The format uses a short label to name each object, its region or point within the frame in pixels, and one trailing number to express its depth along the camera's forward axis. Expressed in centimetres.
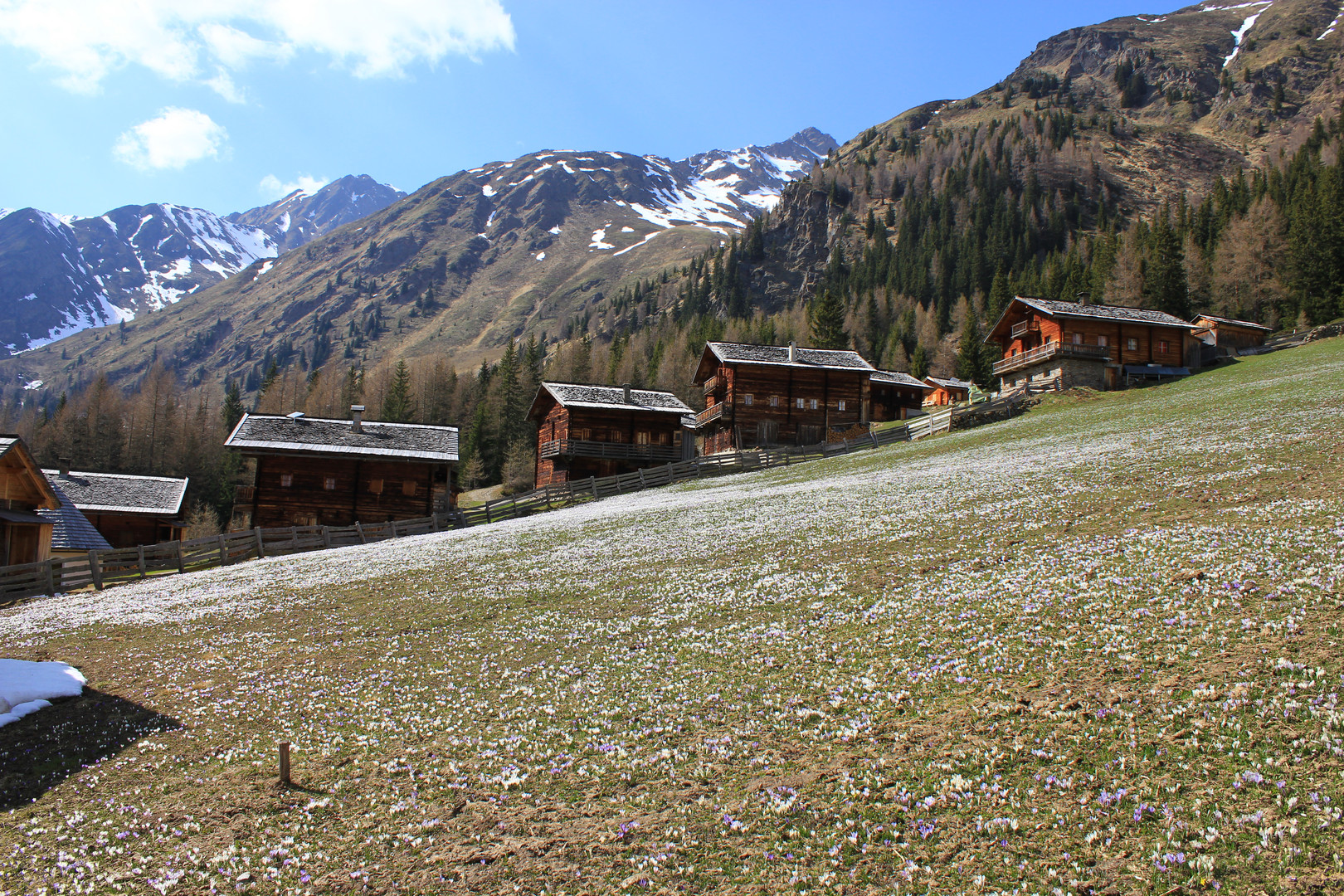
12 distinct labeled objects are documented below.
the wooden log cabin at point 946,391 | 9488
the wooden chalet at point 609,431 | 6650
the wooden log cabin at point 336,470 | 5294
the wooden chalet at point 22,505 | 3409
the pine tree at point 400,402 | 11484
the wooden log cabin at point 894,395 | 10075
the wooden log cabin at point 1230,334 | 7044
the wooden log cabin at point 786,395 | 6719
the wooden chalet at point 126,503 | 5659
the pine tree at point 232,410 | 11806
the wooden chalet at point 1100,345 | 6309
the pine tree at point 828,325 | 10975
